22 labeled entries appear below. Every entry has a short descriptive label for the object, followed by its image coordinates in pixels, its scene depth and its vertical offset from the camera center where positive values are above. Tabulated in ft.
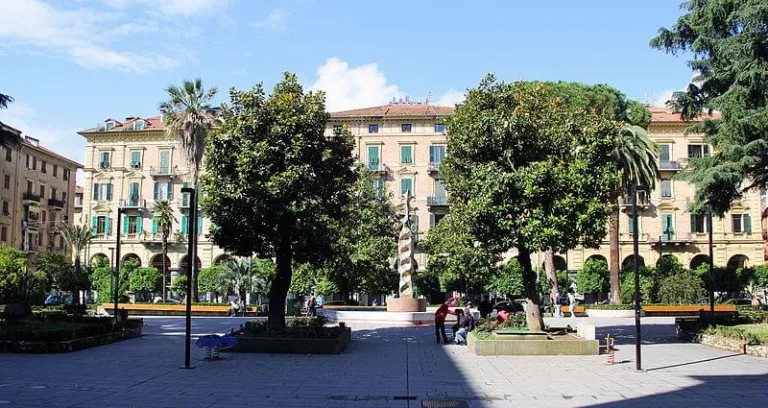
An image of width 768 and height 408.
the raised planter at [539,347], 58.95 -6.51
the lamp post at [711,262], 77.59 +1.00
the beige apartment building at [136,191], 204.03 +23.47
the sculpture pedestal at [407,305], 104.32 -5.24
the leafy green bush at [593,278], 178.70 -1.87
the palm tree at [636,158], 120.16 +19.60
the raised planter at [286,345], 59.93 -6.56
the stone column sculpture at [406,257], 103.35 +1.95
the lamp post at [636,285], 49.24 -1.04
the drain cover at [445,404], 35.78 -6.98
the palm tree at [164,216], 172.15 +13.44
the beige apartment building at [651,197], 192.13 +21.57
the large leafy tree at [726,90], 75.10 +21.09
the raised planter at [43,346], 59.47 -6.68
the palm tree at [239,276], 148.97 -1.39
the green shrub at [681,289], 132.98 -3.50
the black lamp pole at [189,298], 50.29 -2.11
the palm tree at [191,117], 144.46 +31.68
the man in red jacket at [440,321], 70.66 -5.17
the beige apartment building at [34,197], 216.74 +23.68
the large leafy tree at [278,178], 62.28 +8.37
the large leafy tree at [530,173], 61.16 +8.78
